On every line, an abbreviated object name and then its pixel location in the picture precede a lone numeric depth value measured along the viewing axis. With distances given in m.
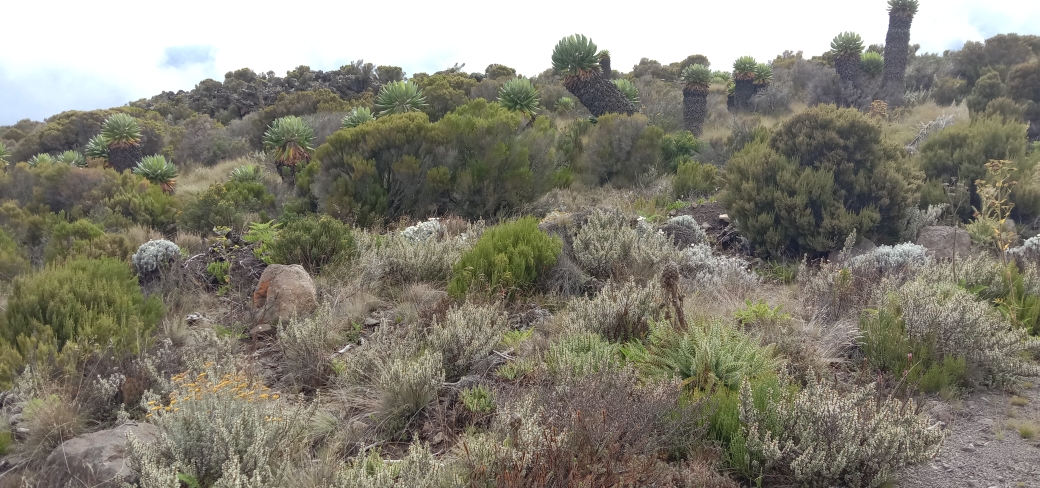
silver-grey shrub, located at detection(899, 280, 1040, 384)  3.78
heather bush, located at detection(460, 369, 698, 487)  2.37
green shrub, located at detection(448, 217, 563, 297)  5.39
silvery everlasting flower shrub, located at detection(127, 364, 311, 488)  2.45
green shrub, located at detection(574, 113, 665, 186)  13.27
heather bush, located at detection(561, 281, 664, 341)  4.25
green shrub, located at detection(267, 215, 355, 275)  6.31
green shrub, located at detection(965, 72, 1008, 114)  18.82
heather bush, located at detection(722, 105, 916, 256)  7.54
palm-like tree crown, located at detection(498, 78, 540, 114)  14.73
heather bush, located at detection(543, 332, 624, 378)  3.31
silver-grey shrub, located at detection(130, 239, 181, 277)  6.50
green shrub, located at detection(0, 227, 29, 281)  8.04
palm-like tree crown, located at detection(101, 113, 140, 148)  15.33
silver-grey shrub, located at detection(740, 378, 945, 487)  2.60
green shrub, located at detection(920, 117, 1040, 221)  9.70
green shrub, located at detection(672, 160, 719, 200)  11.15
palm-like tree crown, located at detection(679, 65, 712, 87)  18.83
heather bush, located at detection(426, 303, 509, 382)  3.95
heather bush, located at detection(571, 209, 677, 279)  5.99
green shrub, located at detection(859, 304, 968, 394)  3.65
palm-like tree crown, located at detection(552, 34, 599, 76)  15.66
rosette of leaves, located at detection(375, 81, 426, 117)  14.33
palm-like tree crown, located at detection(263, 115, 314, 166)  12.29
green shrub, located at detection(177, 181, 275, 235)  9.70
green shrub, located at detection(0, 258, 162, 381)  4.31
